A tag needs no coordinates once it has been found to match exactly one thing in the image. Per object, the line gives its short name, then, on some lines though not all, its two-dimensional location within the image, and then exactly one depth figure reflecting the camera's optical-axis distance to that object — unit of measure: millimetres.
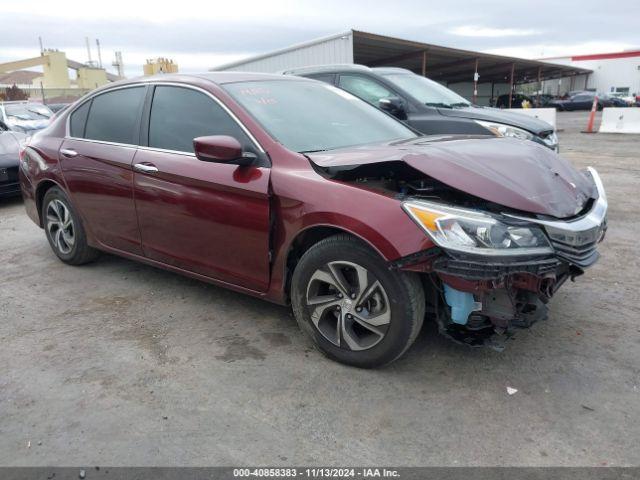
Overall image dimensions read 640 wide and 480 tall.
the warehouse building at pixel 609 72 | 58656
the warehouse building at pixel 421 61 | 16562
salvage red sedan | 2588
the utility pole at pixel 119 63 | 75062
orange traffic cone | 18453
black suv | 6676
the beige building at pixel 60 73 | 45312
